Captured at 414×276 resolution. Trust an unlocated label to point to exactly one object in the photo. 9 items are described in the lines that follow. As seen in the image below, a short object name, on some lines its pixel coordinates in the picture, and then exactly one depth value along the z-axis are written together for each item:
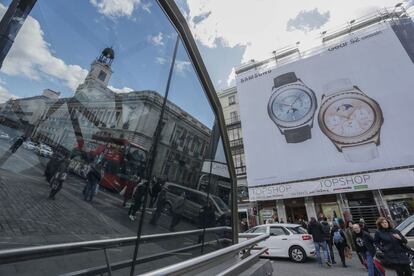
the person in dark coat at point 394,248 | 3.54
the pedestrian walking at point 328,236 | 7.28
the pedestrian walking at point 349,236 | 7.88
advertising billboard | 16.38
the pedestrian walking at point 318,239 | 6.90
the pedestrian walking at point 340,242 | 6.80
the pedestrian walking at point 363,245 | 4.87
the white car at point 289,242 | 7.59
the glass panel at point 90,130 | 1.40
